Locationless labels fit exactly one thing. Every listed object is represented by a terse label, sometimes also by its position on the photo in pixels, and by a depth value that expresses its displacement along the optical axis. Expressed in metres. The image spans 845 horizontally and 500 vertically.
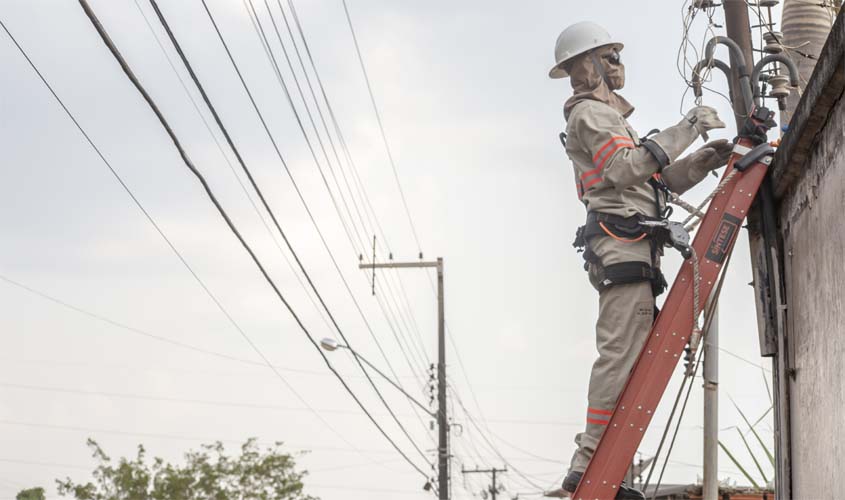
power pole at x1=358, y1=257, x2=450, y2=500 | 31.59
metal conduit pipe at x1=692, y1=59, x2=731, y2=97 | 7.36
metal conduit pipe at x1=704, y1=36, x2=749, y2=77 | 7.02
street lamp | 17.92
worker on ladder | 6.23
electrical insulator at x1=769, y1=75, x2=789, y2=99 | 7.04
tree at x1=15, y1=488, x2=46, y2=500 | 35.66
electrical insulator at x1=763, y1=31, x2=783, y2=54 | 7.43
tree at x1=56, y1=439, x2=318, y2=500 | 35.94
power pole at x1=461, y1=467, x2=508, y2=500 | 49.22
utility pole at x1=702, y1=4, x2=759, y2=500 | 7.51
